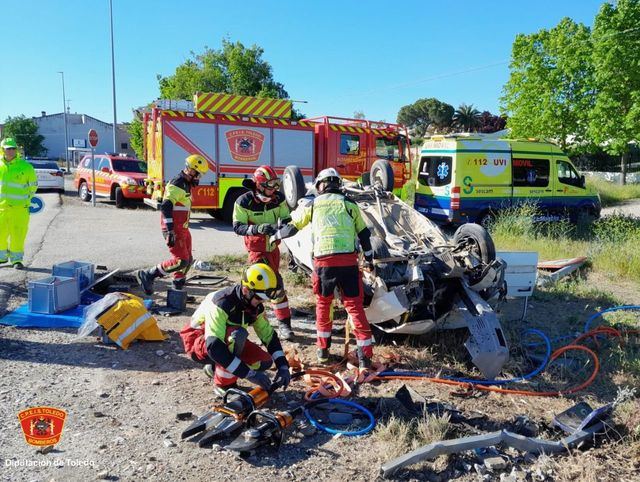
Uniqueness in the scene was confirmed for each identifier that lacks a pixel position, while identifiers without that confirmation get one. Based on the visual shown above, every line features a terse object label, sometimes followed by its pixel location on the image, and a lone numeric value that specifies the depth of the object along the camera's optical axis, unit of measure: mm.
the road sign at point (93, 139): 15062
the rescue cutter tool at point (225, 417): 3146
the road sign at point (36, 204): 7508
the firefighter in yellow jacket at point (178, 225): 5871
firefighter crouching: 3498
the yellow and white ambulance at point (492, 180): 11019
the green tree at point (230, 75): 27969
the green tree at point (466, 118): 56803
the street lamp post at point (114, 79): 23734
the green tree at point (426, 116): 64250
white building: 58750
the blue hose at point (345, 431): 3328
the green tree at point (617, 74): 18562
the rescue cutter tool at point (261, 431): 3033
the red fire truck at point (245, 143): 11625
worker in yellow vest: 6906
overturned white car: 4203
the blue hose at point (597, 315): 5348
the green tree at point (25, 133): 50594
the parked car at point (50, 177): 17922
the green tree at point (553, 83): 20203
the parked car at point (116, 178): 14586
